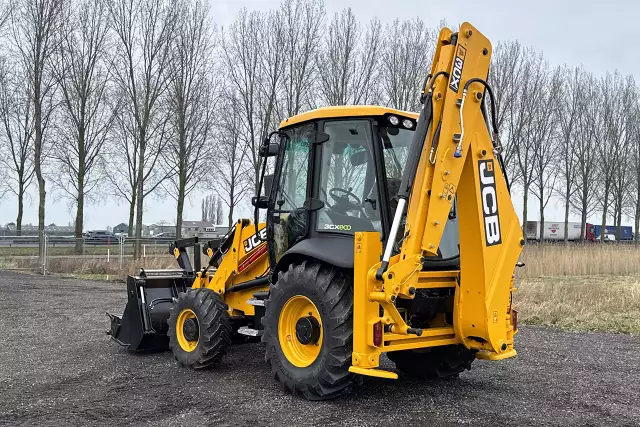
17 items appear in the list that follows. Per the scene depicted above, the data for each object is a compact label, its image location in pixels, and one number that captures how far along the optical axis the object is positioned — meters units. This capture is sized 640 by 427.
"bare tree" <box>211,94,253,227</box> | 24.33
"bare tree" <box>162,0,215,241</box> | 22.78
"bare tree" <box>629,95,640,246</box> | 33.84
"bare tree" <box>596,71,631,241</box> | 33.22
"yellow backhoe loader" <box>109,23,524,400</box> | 4.53
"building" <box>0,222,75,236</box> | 28.66
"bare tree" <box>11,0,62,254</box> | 21.23
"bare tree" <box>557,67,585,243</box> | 30.78
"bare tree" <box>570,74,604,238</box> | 32.00
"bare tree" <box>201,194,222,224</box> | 74.09
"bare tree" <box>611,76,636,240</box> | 33.78
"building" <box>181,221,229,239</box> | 41.68
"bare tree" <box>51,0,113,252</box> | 22.53
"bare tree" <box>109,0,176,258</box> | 22.19
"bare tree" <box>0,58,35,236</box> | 26.76
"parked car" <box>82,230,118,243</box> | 21.61
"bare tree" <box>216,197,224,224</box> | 72.50
